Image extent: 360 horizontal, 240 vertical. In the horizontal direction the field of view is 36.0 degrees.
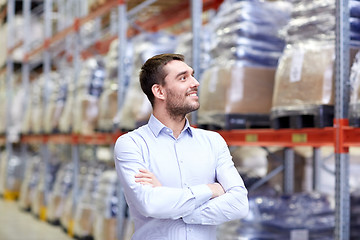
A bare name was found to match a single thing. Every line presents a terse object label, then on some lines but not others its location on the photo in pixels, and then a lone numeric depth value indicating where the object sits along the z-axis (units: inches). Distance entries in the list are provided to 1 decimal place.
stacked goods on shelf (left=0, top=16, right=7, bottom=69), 522.6
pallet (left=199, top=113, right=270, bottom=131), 166.7
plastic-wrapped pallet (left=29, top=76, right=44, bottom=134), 402.6
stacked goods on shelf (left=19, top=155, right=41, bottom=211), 410.4
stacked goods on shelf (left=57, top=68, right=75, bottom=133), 330.0
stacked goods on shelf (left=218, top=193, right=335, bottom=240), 169.6
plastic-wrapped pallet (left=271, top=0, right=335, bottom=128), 135.4
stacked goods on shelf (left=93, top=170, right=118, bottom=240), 254.2
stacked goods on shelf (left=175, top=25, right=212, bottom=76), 207.6
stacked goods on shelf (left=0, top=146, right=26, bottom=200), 482.2
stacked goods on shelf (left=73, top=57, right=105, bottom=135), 299.3
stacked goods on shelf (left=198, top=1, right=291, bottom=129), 167.0
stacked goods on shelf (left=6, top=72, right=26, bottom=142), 471.7
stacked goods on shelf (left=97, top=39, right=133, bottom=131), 265.6
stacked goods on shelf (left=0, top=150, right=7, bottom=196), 497.3
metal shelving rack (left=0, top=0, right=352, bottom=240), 127.7
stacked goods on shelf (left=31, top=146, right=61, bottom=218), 377.4
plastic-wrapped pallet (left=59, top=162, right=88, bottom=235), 315.3
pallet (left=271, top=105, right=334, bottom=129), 134.6
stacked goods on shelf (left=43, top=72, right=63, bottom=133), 367.9
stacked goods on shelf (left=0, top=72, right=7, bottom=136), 515.4
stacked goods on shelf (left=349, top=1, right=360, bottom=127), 122.5
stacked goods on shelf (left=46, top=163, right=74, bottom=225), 343.8
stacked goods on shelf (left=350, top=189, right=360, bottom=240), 152.5
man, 97.9
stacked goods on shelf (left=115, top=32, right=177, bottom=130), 221.0
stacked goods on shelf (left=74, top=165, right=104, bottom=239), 282.4
